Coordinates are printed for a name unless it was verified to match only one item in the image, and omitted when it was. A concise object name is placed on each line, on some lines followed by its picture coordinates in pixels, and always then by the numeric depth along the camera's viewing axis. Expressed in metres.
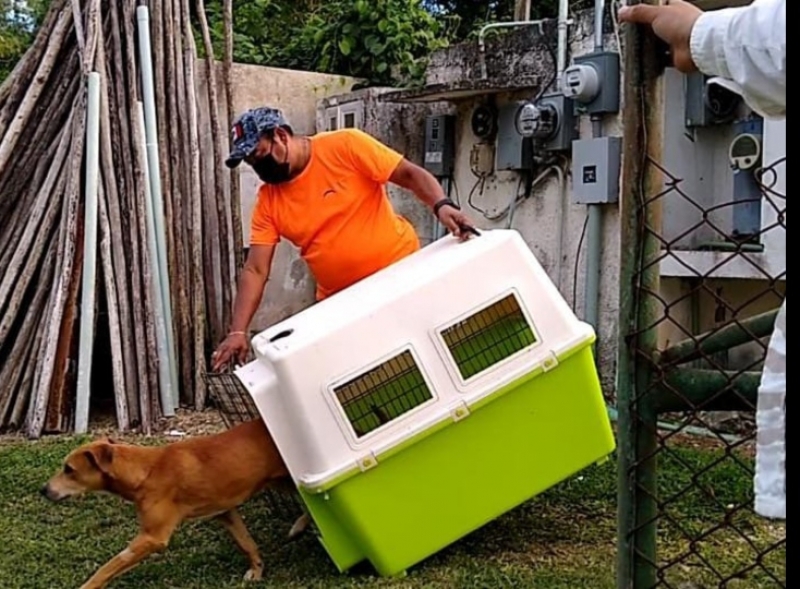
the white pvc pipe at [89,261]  5.04
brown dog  3.05
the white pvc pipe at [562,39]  5.54
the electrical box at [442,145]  6.37
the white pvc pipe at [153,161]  5.37
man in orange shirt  3.43
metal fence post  1.38
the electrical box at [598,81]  5.11
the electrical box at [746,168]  4.66
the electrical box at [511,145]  5.80
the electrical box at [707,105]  4.90
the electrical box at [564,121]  5.49
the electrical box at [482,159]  6.12
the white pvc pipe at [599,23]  5.25
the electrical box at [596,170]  5.07
